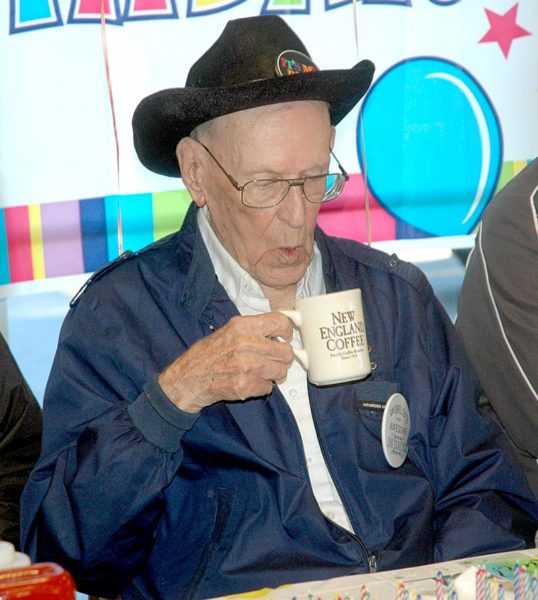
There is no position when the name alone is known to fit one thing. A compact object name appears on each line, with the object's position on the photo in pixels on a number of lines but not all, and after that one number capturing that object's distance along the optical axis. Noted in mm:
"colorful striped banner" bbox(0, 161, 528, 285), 3365
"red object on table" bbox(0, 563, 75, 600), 1840
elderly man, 2404
